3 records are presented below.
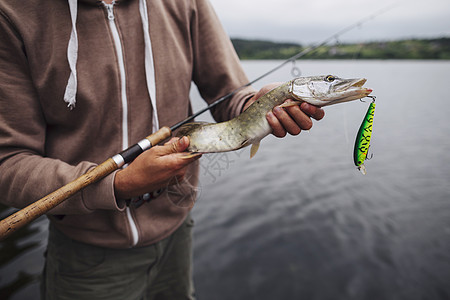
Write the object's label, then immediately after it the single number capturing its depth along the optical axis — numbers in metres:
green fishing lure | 0.52
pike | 0.53
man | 0.54
